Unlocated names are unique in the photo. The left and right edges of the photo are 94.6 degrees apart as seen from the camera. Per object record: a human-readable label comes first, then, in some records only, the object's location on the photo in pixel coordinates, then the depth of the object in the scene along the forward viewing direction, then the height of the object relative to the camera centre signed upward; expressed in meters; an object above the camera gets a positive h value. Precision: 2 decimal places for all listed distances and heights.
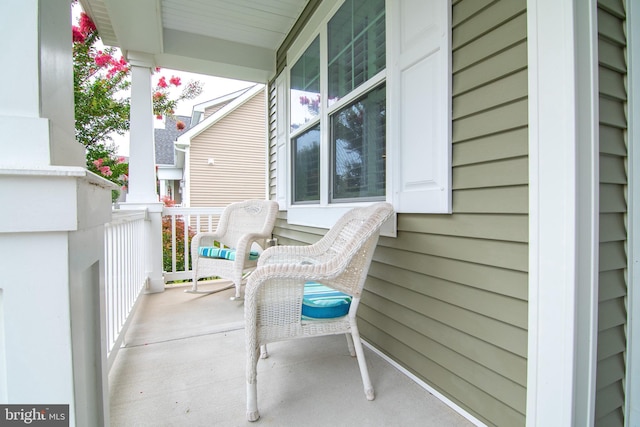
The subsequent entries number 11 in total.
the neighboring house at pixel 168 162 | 10.78 +1.86
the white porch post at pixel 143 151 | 3.32 +0.70
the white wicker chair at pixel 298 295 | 1.40 -0.42
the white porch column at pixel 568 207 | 0.98 +0.00
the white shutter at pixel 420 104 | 1.41 +0.56
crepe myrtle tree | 3.11 +1.33
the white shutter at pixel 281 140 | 3.69 +0.93
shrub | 4.95 -0.57
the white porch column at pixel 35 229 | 0.55 -0.03
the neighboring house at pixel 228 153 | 8.23 +1.72
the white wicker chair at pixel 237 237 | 2.88 -0.27
